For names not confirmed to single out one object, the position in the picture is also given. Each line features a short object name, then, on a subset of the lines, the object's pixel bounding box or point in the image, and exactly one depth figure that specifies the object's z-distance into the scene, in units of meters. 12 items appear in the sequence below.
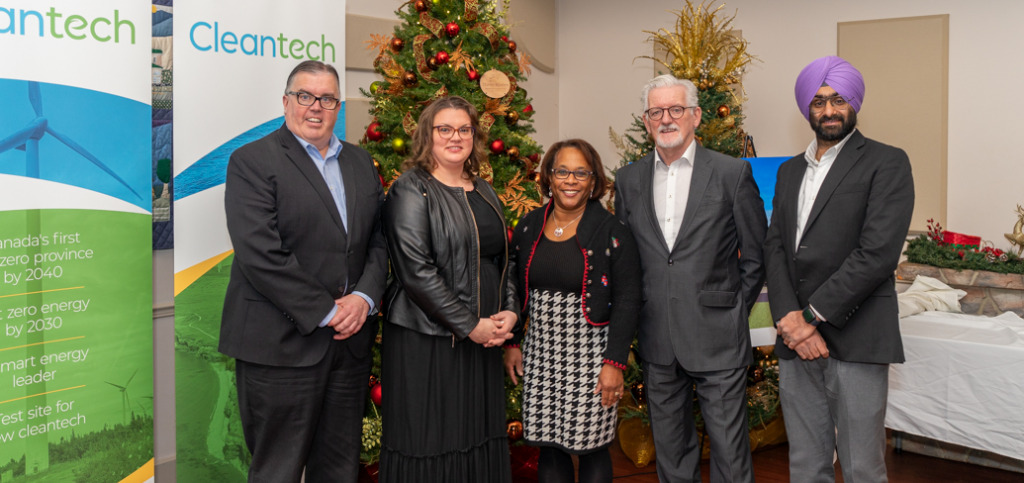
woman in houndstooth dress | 2.50
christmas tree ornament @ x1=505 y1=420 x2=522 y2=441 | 3.37
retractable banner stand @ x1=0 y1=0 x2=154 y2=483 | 2.23
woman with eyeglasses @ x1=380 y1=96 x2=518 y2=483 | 2.37
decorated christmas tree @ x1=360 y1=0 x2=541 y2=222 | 3.42
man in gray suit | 2.47
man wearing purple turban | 2.23
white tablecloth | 3.38
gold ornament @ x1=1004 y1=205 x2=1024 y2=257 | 4.48
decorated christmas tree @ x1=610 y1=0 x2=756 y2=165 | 4.12
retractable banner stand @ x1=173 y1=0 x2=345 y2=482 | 2.71
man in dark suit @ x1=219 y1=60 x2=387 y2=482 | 2.21
